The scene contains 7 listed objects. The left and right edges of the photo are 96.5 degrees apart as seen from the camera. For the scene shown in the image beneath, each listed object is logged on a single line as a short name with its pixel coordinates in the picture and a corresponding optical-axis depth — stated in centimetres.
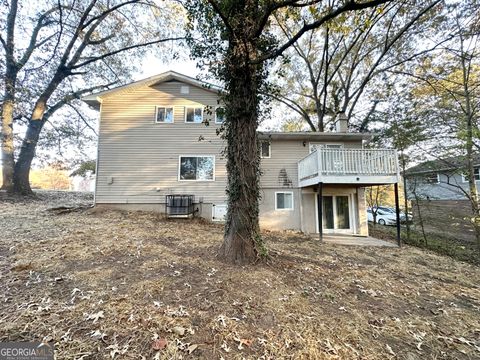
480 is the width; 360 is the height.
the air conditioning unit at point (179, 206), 965
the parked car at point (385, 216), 1705
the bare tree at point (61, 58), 1206
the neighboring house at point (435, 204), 1070
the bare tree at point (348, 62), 1163
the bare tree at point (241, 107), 438
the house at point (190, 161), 1051
